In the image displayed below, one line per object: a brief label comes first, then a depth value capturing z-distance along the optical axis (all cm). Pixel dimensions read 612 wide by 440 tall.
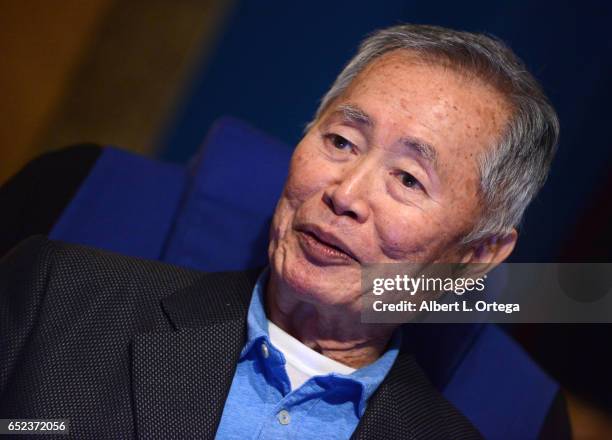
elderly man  234
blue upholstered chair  253
